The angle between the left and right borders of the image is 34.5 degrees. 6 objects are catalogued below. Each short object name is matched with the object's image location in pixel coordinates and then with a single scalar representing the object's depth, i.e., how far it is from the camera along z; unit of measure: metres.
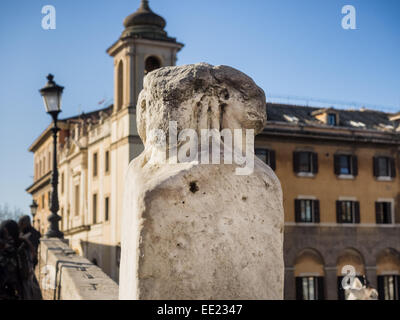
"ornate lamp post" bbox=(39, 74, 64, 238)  13.43
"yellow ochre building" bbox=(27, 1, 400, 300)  34.94
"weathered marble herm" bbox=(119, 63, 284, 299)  2.88
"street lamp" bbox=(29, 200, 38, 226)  27.70
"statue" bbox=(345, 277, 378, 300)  21.48
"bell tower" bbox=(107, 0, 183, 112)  36.22
